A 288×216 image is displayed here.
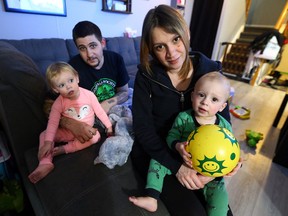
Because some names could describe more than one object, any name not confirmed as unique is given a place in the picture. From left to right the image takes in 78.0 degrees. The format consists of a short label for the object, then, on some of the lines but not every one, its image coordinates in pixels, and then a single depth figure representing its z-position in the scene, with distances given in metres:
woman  0.80
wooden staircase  4.70
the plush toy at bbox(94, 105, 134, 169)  0.95
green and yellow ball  0.69
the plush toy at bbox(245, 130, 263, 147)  1.99
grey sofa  0.78
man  1.08
